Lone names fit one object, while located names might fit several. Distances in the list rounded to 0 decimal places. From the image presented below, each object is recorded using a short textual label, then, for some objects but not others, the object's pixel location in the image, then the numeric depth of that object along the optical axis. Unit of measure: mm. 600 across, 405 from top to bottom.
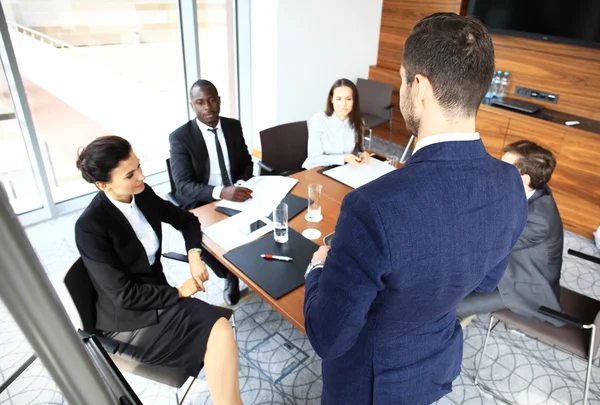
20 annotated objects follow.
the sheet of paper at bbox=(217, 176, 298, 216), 2230
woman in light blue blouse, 2996
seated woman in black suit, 1688
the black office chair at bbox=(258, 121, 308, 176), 3150
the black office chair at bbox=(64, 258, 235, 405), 1596
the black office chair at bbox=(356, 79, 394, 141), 4867
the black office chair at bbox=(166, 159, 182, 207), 2629
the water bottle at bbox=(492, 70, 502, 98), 4359
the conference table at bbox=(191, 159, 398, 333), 1560
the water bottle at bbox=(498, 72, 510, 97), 4320
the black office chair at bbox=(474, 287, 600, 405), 1747
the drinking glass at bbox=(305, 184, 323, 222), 2092
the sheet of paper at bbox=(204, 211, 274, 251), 1963
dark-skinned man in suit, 2553
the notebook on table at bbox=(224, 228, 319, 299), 1665
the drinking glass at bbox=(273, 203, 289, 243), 1914
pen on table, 1804
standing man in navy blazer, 890
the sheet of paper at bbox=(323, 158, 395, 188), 2578
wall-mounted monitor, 3570
